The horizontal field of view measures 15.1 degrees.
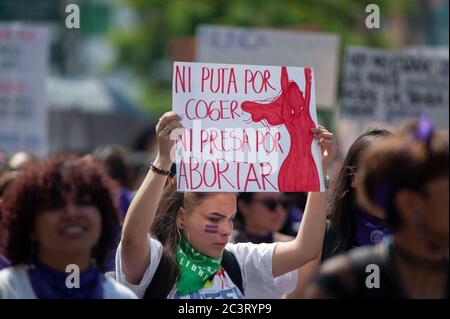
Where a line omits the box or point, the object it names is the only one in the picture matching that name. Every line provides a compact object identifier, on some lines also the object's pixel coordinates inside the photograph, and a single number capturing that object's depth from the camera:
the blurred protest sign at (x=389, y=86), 14.59
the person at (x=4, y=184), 7.20
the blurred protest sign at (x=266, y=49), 14.80
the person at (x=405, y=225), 4.64
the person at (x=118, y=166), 12.41
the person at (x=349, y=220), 6.70
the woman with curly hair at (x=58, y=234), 5.11
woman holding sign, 5.94
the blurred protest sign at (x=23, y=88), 14.58
